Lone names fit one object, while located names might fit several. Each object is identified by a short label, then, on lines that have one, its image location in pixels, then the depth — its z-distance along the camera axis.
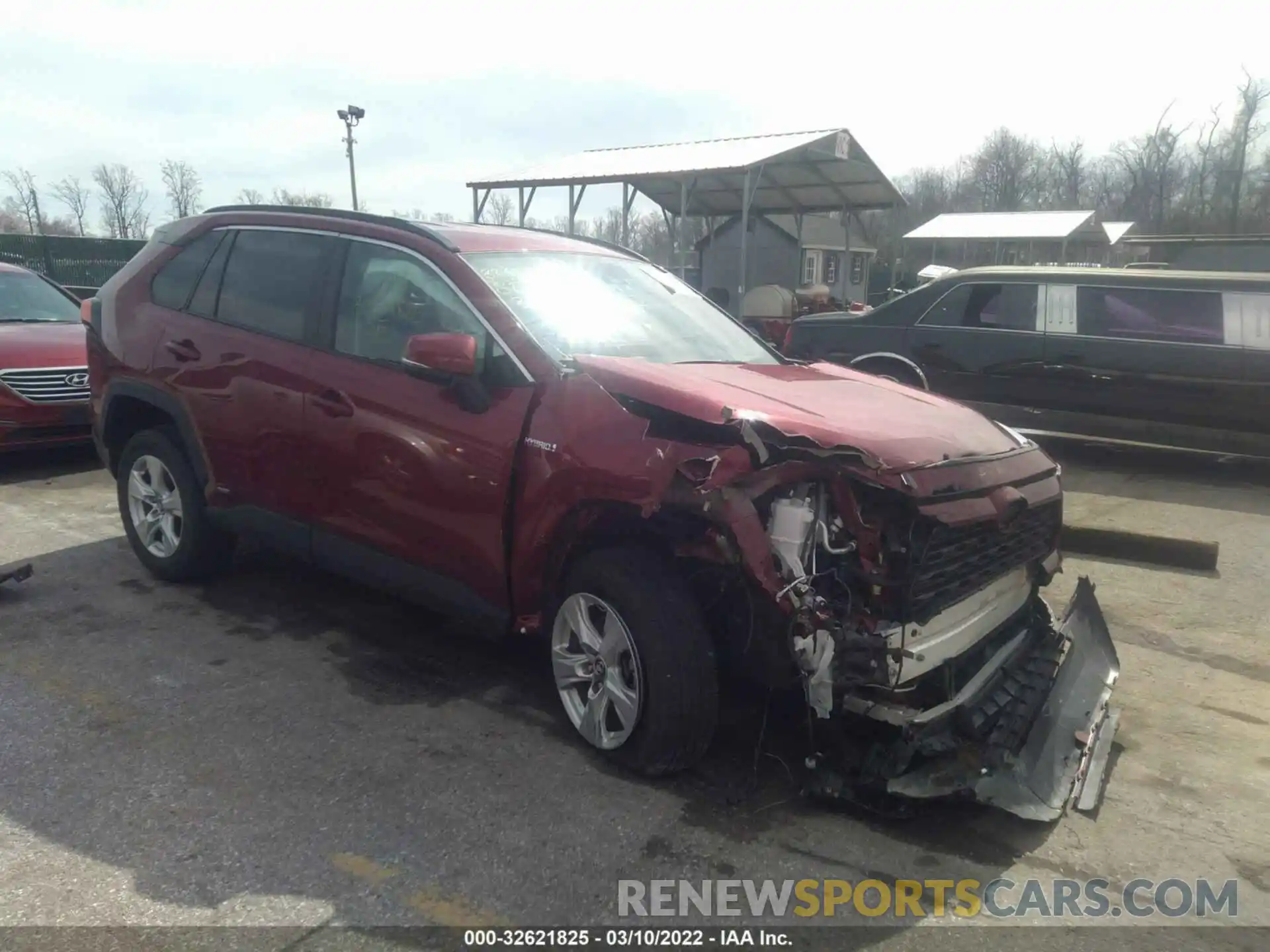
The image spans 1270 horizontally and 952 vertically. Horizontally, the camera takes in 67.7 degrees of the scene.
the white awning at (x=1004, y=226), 28.73
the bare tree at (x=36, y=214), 60.00
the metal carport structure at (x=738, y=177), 15.93
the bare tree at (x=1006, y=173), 74.69
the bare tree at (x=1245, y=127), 50.12
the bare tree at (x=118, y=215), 64.50
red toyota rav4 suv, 2.89
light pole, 33.19
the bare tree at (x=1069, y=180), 71.69
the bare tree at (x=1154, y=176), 62.03
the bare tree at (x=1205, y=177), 56.50
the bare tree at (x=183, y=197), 64.31
